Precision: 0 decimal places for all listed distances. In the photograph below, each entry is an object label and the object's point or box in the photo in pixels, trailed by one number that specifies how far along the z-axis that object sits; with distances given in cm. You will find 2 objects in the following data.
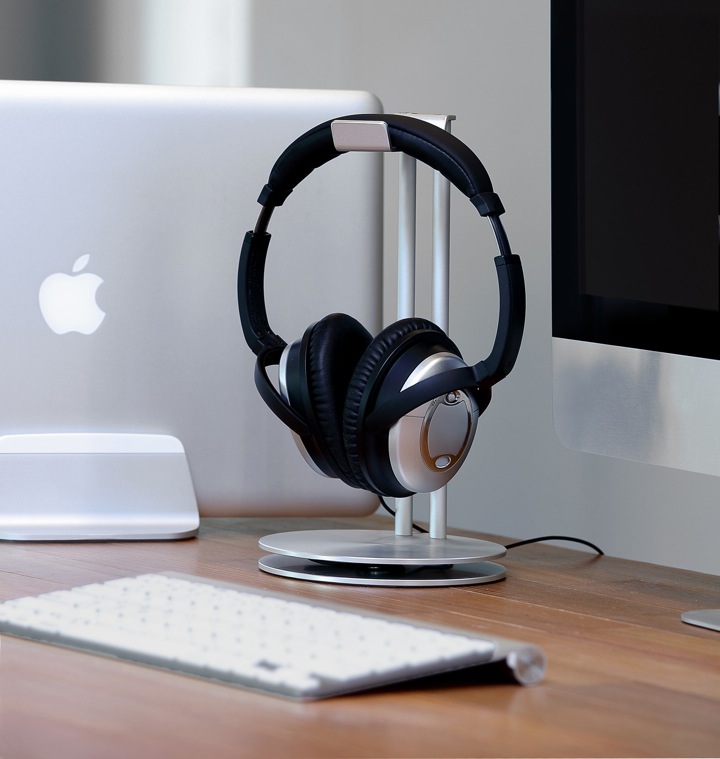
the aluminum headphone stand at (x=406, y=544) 167
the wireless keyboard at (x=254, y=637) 145
